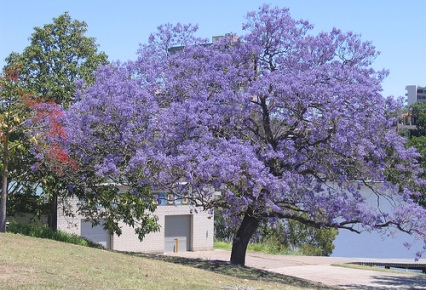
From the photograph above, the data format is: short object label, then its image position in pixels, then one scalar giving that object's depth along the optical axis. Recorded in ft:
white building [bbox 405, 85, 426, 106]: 569.64
